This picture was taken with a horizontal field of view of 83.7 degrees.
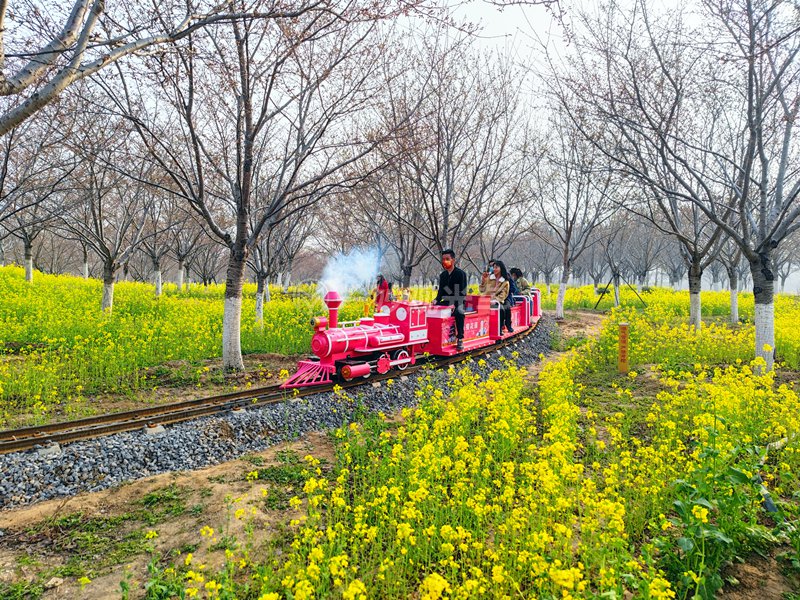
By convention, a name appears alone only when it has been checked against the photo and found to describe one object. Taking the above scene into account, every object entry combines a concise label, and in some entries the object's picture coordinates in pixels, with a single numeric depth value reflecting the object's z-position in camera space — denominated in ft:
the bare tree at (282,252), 51.01
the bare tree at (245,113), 29.19
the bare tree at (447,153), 40.14
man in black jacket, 33.40
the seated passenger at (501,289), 42.27
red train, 26.02
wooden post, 33.94
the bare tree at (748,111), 25.96
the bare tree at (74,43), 13.82
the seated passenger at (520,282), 53.61
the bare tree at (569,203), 60.95
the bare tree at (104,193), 43.15
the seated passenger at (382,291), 33.90
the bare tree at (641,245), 113.88
